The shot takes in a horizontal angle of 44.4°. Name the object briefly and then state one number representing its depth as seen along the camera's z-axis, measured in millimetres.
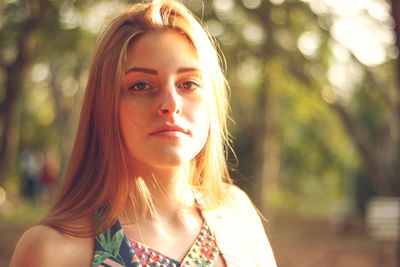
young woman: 1307
